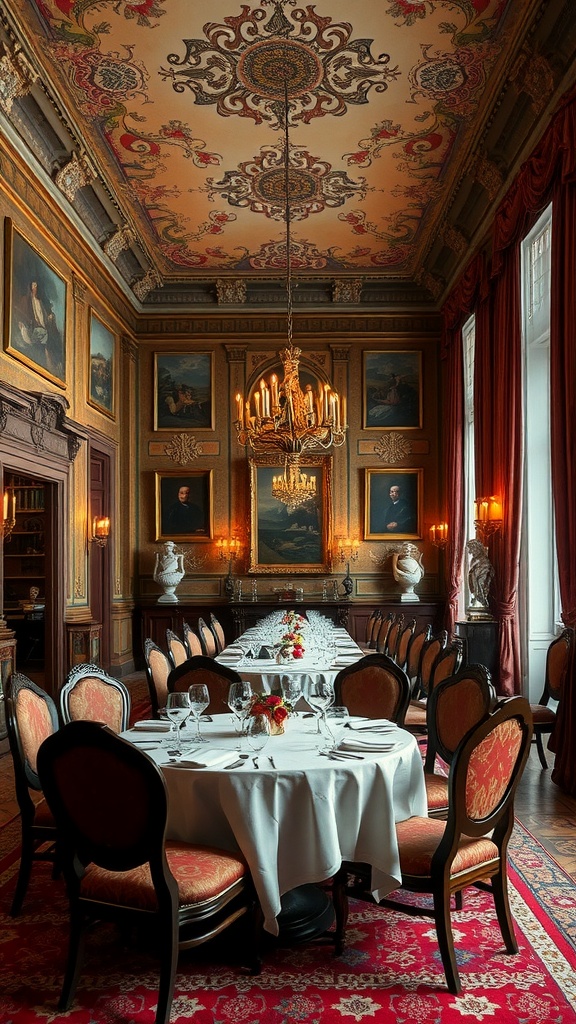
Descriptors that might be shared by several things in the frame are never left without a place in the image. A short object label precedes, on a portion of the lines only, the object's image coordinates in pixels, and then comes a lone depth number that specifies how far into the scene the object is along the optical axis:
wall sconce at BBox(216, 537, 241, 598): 13.39
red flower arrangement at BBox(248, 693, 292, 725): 3.76
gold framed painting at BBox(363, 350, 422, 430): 13.55
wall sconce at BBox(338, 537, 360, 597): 13.38
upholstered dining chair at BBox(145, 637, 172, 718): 5.79
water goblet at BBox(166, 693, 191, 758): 3.71
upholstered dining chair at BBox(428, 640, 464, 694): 5.22
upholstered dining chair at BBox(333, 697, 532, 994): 3.18
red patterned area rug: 2.95
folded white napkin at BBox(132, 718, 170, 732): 4.04
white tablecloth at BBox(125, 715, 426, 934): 3.21
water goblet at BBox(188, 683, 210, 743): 3.75
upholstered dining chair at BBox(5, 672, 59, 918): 3.88
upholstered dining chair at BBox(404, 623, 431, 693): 6.96
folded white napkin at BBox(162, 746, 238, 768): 3.31
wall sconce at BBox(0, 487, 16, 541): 8.00
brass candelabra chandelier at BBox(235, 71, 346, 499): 7.41
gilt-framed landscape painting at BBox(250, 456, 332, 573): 13.30
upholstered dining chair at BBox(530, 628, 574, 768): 6.28
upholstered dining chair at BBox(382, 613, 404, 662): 8.77
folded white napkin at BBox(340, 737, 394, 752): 3.56
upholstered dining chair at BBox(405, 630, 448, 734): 6.00
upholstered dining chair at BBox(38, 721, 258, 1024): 2.83
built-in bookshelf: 13.34
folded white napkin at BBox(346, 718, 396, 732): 3.98
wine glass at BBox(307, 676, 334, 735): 3.81
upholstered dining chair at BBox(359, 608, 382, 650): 11.05
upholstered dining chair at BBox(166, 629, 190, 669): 6.96
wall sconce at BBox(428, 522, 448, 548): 13.05
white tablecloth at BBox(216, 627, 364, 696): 6.36
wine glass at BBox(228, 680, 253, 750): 3.72
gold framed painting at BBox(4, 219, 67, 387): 8.00
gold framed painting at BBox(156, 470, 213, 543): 13.41
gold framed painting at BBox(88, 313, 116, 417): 11.26
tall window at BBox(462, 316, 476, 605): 12.10
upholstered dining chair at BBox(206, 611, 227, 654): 10.48
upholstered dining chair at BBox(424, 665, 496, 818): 4.03
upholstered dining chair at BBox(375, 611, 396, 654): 9.76
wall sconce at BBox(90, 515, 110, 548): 11.12
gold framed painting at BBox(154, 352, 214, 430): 13.62
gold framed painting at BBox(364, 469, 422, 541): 13.42
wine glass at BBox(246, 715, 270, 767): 3.48
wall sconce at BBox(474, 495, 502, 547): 9.36
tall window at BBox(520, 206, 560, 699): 8.98
